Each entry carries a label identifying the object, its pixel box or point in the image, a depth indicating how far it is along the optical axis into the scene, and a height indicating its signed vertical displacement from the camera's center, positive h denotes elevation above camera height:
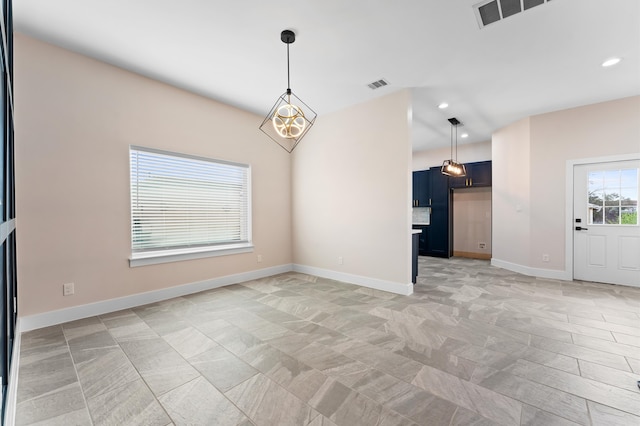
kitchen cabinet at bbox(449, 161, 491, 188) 6.64 +0.86
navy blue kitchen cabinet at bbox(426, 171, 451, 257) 7.04 -0.17
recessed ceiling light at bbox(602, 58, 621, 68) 3.19 +1.81
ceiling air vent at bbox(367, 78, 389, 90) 3.74 +1.84
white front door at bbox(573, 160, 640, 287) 4.29 -0.23
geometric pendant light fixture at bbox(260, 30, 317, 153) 2.73 +1.66
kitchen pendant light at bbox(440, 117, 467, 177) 5.45 +0.93
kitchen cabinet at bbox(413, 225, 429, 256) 7.40 -0.85
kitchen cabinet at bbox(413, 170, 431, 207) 7.43 +0.64
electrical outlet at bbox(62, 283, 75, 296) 2.94 -0.84
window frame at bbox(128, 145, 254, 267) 3.47 -0.55
